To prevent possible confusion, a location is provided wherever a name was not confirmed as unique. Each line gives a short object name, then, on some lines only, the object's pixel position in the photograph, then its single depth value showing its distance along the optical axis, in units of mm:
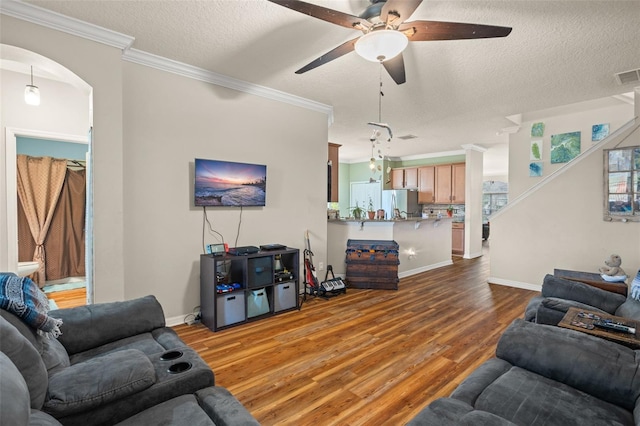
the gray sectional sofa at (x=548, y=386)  1237
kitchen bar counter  5148
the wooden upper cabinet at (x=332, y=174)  5129
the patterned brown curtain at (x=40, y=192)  4418
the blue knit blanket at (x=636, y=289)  2525
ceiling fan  1801
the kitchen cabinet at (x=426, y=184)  8320
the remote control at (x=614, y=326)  1826
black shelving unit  3188
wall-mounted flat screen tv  3375
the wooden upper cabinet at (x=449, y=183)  7766
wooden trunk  4734
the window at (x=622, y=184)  3852
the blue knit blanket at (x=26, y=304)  1455
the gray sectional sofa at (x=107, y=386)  1108
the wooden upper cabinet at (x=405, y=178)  8703
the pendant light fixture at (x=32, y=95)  3193
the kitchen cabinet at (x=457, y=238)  7812
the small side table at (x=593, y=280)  3176
